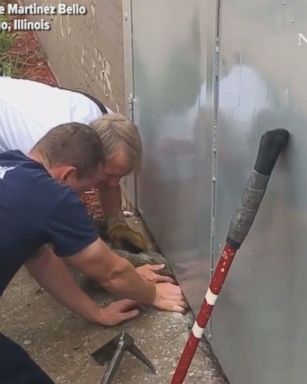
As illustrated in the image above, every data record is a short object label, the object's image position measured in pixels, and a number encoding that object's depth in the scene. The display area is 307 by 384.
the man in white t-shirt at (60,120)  3.40
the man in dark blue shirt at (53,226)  2.62
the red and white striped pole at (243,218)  2.26
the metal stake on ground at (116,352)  3.18
